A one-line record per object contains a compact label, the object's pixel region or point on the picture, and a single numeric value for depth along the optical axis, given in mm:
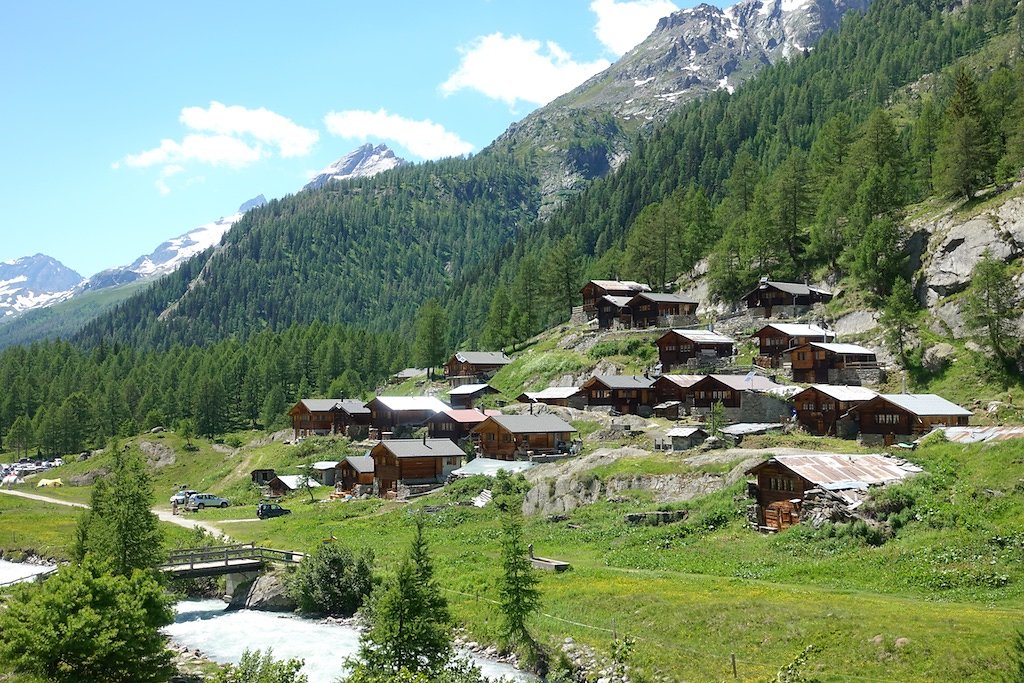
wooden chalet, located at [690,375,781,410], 84812
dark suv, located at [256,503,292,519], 80125
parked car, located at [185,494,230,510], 91875
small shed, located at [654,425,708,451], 74938
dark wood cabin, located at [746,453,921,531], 49219
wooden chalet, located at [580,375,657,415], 93875
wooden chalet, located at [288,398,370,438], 115500
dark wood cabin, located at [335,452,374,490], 87438
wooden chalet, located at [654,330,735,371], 102125
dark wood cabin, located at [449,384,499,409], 114438
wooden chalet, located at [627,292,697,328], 118812
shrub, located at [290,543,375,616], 50281
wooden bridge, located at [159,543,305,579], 54125
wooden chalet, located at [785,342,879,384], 86938
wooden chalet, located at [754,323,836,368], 94500
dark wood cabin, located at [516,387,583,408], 99125
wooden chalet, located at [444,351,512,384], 128125
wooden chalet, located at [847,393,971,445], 67375
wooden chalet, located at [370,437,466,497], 83812
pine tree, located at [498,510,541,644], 35875
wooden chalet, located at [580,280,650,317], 130875
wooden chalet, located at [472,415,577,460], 84438
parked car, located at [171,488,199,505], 92256
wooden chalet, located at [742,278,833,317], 106938
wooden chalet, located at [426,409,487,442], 98750
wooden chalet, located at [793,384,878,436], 72562
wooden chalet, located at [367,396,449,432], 109062
